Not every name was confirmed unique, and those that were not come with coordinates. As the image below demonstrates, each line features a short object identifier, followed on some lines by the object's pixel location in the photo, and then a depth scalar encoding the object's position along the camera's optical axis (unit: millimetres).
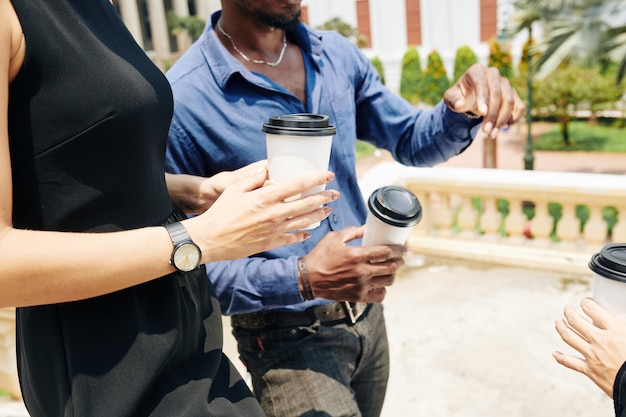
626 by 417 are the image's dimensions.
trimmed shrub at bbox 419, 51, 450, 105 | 22516
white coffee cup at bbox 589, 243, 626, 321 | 1238
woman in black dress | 954
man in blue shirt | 1661
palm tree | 10336
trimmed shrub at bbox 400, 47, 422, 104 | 23364
